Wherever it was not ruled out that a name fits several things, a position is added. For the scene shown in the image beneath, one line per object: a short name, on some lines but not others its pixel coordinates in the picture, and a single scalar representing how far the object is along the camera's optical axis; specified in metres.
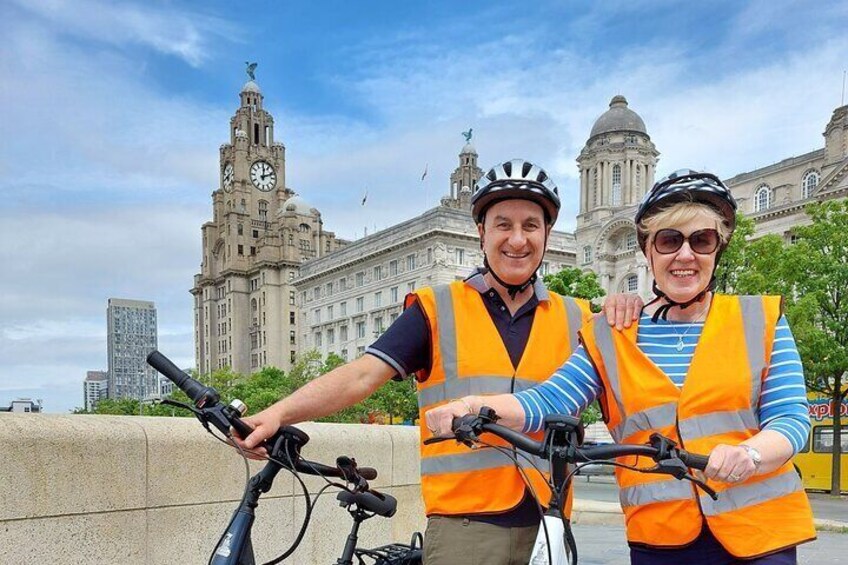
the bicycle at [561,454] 1.84
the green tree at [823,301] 22.28
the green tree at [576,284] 28.73
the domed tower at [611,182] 62.19
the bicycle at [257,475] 2.30
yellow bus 23.80
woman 2.15
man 2.62
